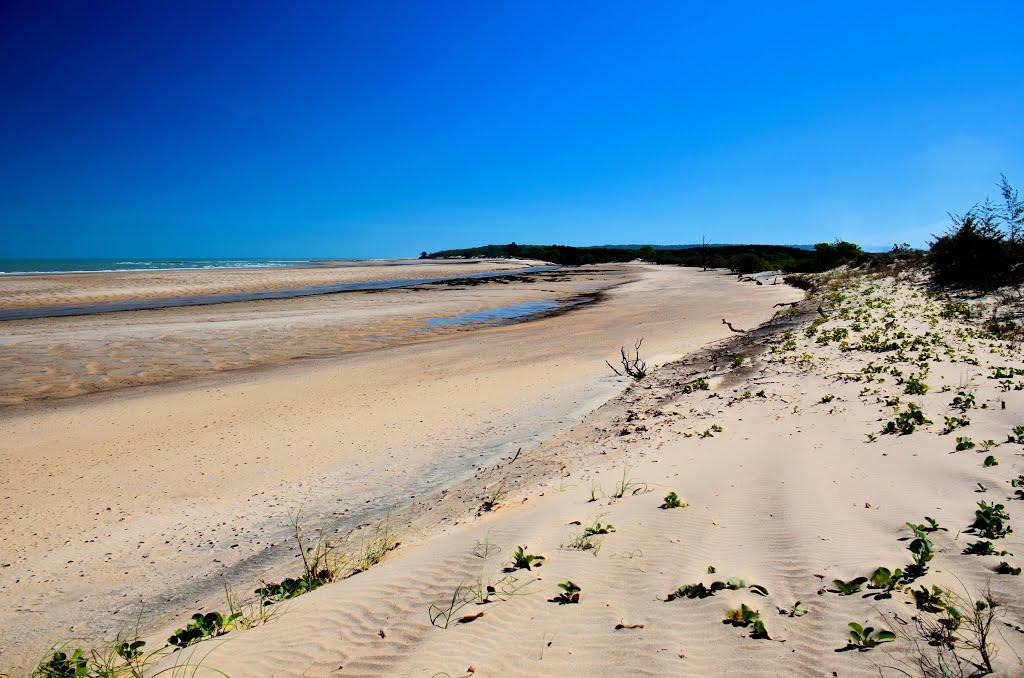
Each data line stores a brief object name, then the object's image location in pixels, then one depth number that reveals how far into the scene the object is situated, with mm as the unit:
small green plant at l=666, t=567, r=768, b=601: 3520
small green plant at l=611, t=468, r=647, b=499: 5613
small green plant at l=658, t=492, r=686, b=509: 5117
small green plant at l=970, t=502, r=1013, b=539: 3756
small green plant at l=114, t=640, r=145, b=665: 3504
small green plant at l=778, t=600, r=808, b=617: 3232
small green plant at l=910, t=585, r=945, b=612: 3049
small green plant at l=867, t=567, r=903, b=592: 3293
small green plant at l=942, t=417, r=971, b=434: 6109
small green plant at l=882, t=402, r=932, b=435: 6262
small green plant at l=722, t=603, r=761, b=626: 3178
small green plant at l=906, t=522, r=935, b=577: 3436
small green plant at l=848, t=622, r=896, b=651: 2865
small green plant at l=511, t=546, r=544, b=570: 4188
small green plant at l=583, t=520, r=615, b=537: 4684
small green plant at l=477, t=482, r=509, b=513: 5898
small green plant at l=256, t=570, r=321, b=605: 4320
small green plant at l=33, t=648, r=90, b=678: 3371
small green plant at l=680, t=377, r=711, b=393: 9906
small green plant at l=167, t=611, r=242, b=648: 3621
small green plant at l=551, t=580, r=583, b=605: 3646
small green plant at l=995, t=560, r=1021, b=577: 3281
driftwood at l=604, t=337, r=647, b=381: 11484
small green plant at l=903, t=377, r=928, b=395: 7562
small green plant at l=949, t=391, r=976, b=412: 6754
